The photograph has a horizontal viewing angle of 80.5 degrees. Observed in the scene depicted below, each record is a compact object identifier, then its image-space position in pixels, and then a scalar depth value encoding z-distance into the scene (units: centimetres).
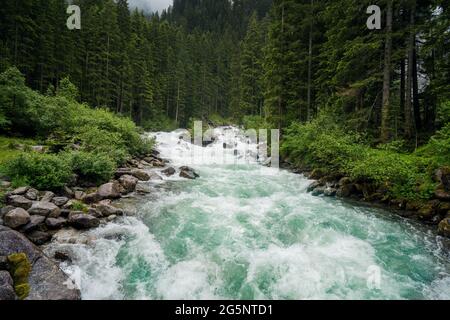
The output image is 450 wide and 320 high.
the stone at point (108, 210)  825
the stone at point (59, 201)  793
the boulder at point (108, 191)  953
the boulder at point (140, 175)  1304
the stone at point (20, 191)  760
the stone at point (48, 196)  788
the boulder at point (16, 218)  632
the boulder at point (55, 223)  695
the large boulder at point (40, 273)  469
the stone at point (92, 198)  892
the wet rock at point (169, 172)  1505
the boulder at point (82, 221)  725
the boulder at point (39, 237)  629
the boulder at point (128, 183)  1097
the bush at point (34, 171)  854
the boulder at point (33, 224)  644
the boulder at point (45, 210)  708
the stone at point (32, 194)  766
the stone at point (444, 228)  740
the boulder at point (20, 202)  709
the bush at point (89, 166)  1053
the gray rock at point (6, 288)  431
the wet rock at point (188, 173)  1465
